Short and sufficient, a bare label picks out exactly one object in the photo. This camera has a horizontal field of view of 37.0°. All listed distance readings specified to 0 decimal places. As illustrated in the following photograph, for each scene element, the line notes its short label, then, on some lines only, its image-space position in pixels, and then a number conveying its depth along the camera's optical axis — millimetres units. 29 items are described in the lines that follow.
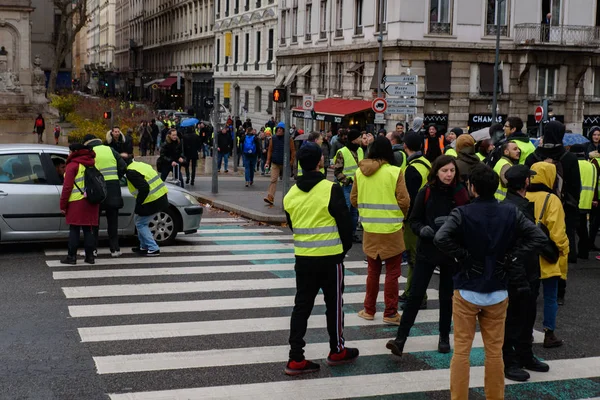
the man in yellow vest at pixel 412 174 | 9383
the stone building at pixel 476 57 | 36156
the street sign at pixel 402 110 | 22052
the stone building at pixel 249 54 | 55594
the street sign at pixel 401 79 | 22344
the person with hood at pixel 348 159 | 13641
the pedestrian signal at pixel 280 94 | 19281
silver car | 12258
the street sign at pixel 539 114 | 28439
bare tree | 57938
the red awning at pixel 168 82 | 79762
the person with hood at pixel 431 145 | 14711
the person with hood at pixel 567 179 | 10070
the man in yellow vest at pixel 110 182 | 12156
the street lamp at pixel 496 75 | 32537
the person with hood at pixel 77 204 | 11531
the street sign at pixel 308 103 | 25000
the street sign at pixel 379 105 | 24312
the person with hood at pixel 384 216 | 8758
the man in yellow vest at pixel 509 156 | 9875
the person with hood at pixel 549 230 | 7902
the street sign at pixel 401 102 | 21922
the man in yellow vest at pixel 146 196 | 12250
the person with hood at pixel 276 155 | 19359
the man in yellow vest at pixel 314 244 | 7262
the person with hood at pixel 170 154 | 20938
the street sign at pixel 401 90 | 22109
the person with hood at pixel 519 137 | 11648
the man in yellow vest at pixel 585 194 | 13094
